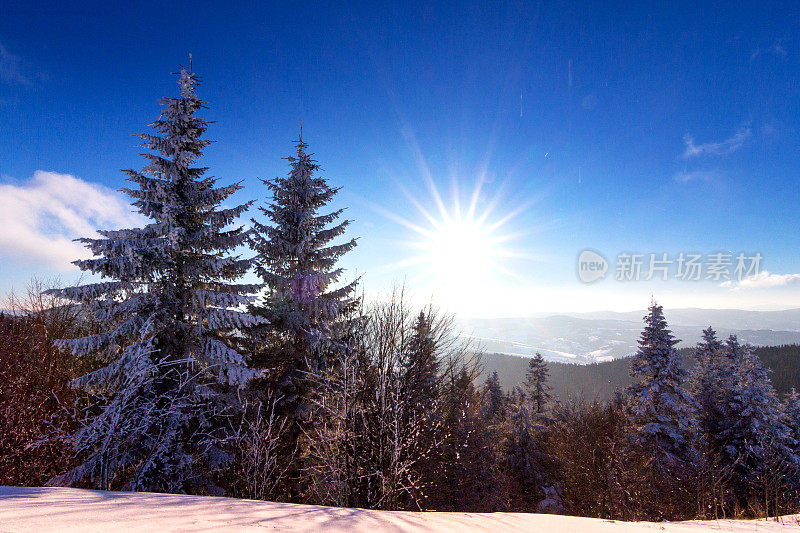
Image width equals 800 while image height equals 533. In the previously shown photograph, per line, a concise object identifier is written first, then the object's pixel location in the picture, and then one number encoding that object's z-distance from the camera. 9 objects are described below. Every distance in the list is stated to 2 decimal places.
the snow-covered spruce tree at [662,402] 18.25
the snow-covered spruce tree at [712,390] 21.94
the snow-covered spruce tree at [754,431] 18.81
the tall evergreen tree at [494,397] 34.47
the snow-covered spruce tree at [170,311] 8.84
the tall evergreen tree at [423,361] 10.22
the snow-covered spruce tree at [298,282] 12.45
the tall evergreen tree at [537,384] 34.84
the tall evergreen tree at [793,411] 22.34
